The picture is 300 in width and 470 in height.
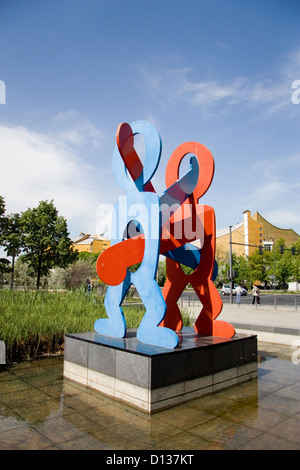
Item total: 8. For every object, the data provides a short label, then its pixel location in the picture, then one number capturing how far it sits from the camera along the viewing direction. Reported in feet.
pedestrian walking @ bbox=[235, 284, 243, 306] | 79.85
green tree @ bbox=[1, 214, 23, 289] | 94.38
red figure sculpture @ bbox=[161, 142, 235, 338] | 21.18
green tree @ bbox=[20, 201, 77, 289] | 104.17
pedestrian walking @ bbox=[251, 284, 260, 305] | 74.58
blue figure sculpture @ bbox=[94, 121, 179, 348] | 18.08
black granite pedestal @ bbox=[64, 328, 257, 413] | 15.19
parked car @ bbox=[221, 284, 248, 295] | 142.84
